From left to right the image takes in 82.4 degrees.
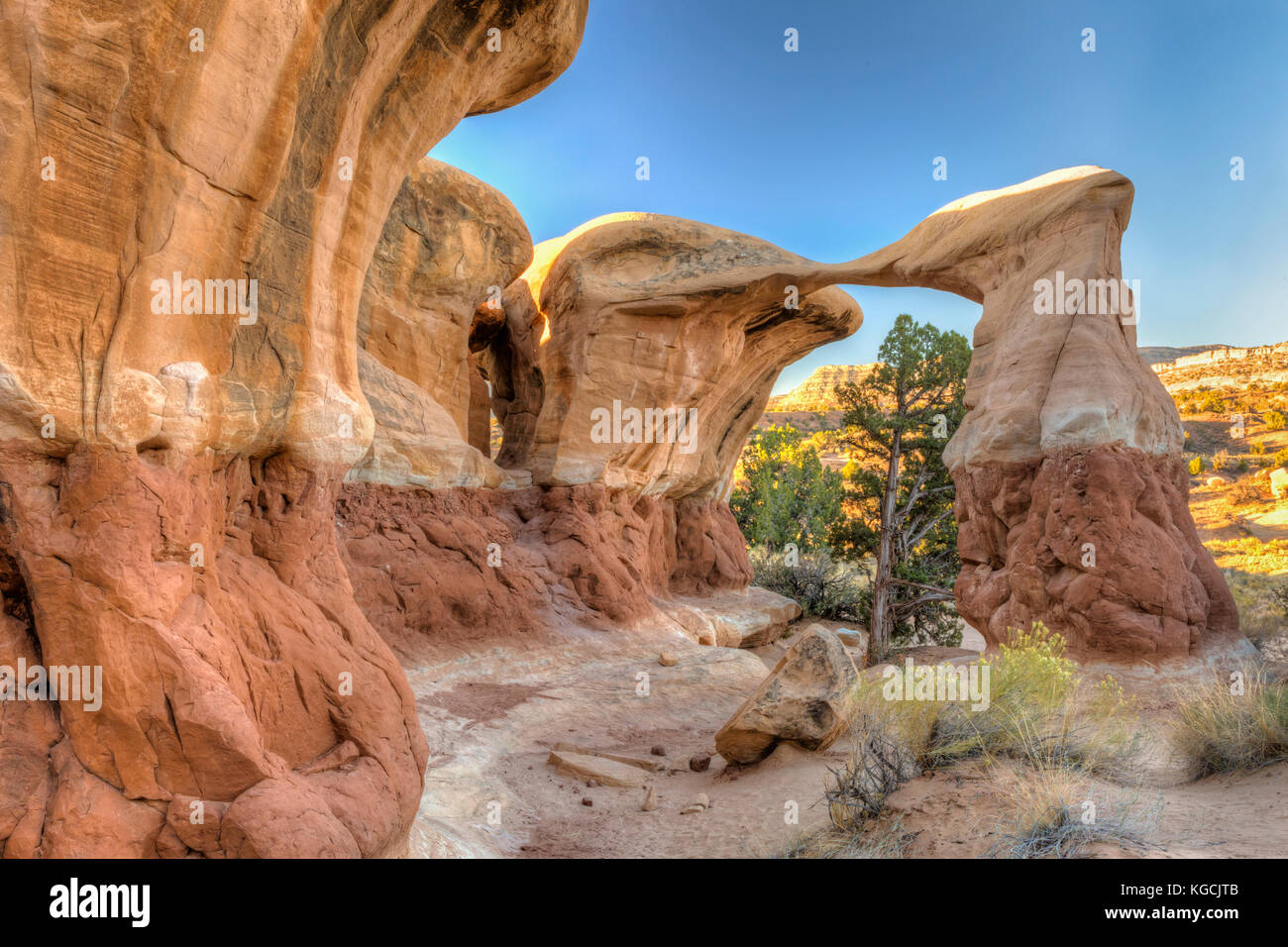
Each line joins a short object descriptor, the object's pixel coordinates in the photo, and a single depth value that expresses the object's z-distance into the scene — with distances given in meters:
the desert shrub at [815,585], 20.08
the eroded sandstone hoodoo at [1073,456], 7.97
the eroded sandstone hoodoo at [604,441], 10.40
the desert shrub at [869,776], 4.59
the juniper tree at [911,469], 15.92
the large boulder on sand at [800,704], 6.33
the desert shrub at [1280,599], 11.68
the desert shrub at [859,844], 4.16
